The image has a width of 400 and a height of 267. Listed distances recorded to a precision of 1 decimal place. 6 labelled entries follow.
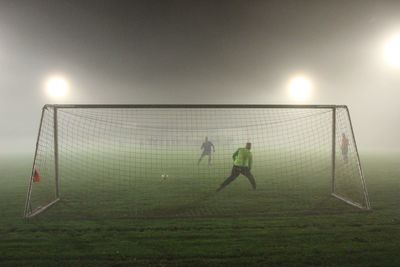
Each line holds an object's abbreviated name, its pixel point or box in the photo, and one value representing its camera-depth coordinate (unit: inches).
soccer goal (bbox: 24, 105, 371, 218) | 343.0
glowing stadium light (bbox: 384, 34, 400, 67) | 1417.3
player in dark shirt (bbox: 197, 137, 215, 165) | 731.4
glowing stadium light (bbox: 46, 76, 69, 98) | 1700.3
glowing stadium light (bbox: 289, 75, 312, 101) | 1782.7
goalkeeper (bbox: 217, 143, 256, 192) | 415.2
